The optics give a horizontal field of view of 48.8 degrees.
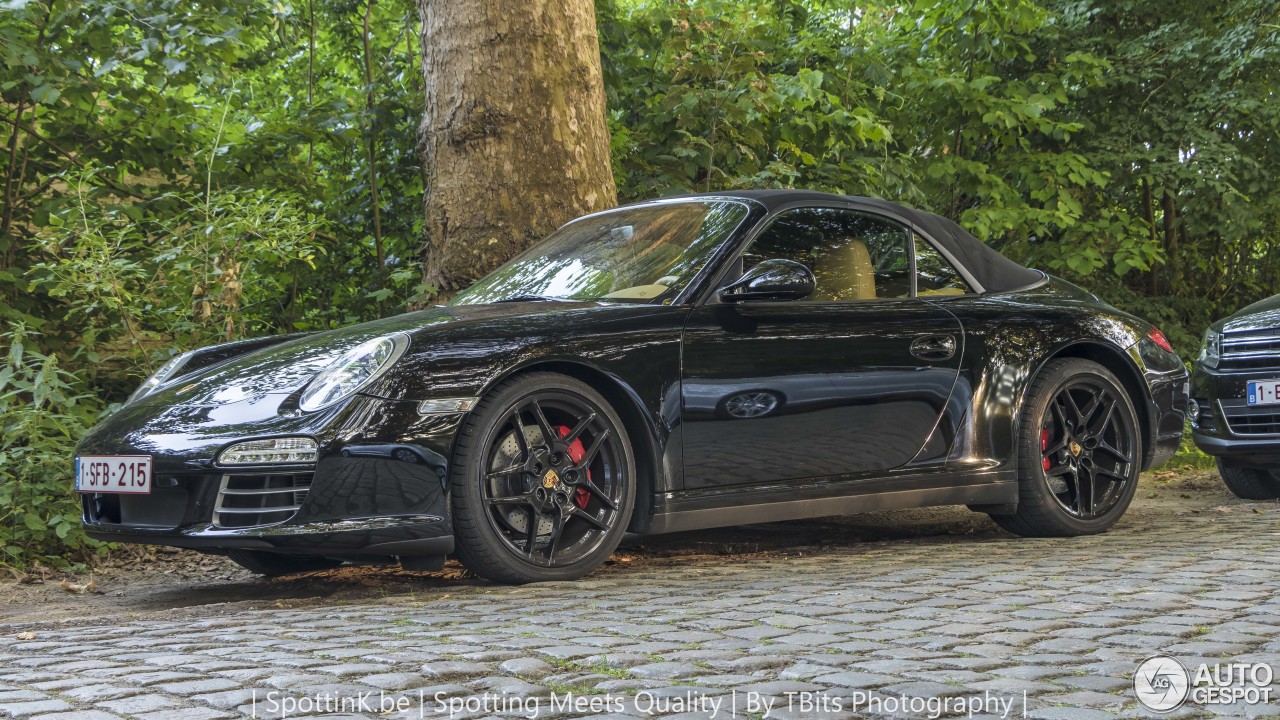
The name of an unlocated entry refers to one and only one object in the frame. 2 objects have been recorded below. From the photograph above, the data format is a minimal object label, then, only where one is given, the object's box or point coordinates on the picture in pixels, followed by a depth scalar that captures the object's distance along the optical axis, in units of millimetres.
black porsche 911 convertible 4477
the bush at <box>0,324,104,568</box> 6098
